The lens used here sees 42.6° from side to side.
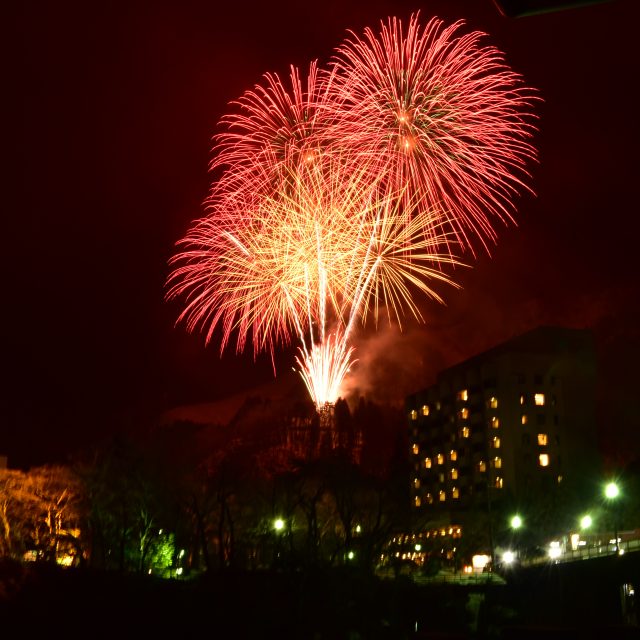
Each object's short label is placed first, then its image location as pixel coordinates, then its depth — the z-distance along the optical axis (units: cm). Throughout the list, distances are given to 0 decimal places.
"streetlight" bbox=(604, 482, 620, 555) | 4012
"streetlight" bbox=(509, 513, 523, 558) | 6506
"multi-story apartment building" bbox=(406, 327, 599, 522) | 9506
